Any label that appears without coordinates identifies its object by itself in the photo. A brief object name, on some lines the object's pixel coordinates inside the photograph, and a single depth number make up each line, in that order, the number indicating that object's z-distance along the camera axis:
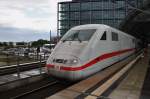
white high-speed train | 9.33
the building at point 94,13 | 75.00
